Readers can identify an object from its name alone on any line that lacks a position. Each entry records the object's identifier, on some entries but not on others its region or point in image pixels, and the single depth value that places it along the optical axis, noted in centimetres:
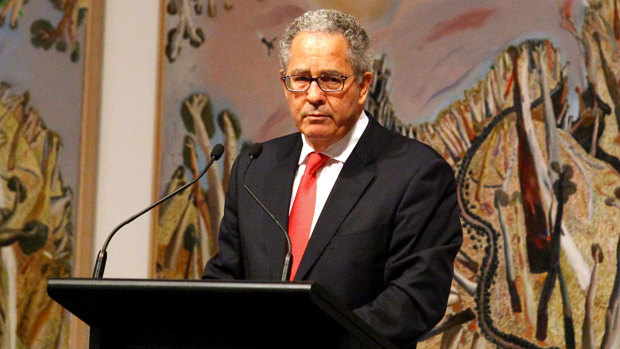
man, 544
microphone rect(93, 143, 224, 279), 486
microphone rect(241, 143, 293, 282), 493
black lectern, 407
